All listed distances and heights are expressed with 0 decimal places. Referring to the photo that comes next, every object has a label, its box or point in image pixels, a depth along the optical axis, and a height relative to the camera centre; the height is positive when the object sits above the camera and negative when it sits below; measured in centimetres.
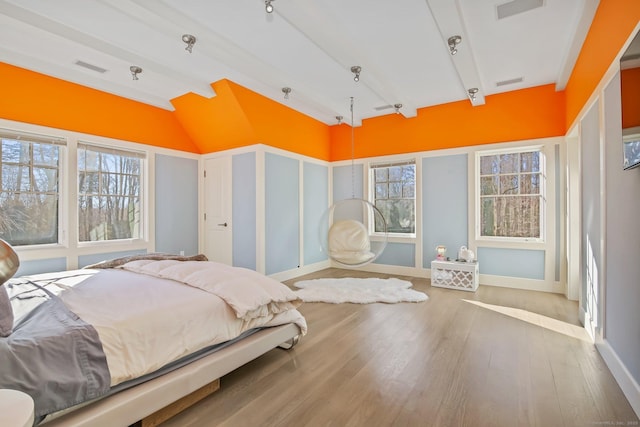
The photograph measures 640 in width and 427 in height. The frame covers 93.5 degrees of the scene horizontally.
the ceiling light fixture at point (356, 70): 333 +163
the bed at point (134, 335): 125 -61
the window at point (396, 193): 511 +38
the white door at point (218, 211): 480 +6
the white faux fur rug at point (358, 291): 370 -102
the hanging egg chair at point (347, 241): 399 -35
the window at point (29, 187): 329 +31
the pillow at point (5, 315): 131 -46
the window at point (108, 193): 387 +29
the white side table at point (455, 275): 412 -84
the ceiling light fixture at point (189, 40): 271 +159
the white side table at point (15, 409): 77 -53
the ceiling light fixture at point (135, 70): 335 +162
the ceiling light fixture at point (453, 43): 280 +163
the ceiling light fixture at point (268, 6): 221 +155
